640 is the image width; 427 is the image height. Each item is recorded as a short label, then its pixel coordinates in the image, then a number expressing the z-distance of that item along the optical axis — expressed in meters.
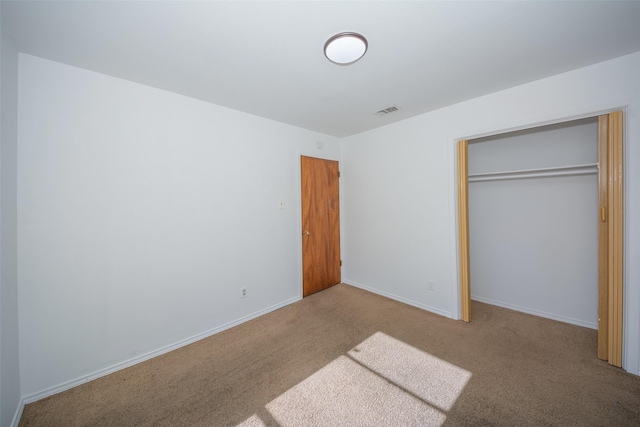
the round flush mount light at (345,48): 1.57
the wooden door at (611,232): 1.88
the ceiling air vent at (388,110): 2.78
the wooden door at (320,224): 3.51
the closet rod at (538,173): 2.42
